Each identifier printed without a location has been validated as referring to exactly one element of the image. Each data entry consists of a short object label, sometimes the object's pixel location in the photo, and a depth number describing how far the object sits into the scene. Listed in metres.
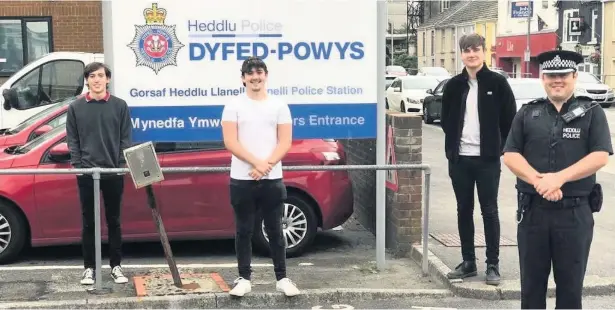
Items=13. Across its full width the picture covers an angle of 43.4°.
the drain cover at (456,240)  7.74
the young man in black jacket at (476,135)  6.13
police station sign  6.71
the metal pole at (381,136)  6.97
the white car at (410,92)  26.41
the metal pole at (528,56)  34.16
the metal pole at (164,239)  6.06
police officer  4.38
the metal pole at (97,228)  5.97
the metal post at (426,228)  6.57
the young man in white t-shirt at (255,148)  5.68
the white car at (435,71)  37.28
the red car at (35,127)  9.07
